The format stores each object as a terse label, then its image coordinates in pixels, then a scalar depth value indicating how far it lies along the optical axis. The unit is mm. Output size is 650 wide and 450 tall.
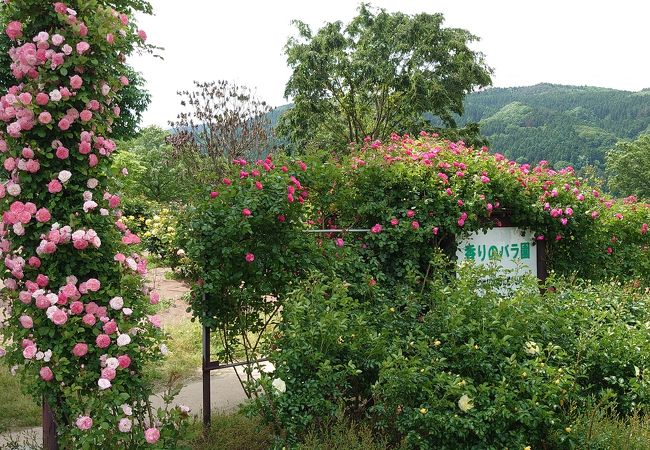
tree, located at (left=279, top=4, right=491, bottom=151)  22500
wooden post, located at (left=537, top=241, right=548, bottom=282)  6186
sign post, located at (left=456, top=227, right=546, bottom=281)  5684
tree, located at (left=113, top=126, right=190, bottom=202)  26547
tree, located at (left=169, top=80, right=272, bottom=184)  18438
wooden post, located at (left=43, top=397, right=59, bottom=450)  3648
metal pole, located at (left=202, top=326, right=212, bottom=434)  4457
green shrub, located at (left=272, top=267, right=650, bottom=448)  3373
